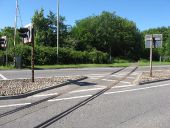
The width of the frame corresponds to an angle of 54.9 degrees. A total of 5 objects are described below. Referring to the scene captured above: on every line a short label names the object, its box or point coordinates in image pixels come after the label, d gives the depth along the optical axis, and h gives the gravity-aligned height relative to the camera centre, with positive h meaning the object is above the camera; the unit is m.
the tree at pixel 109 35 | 28.99 +4.52
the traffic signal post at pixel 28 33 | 7.57 +1.19
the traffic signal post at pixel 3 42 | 13.10 +1.31
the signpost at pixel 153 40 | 10.04 +1.20
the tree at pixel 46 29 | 24.60 +4.52
